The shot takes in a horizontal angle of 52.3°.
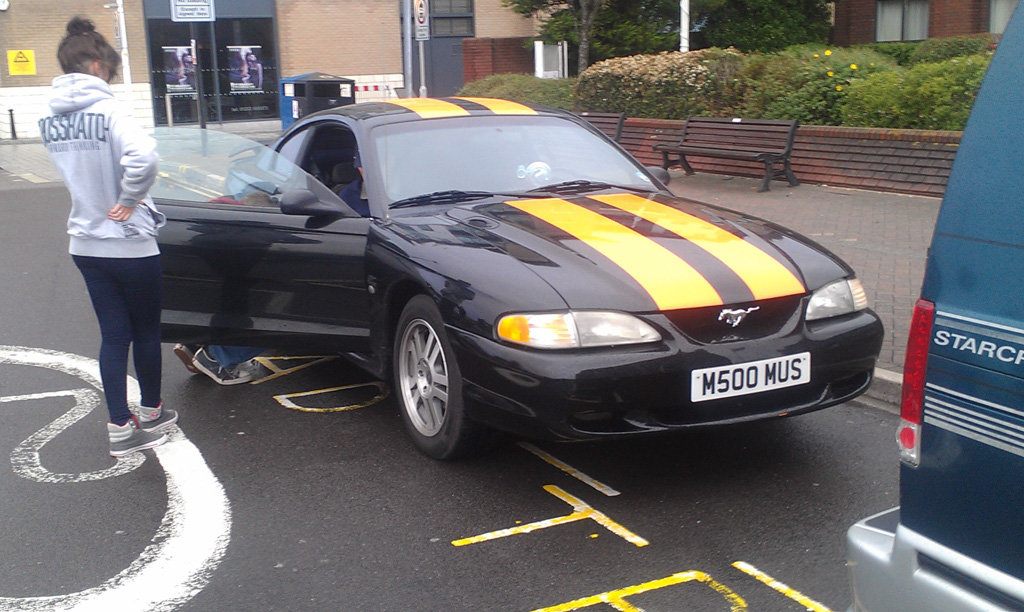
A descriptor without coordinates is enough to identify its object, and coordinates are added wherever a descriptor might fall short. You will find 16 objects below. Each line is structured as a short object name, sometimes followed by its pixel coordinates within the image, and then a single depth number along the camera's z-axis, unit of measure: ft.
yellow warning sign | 92.12
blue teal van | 6.81
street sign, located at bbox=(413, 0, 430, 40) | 51.88
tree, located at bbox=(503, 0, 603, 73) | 86.99
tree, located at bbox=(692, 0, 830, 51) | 95.04
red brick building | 85.66
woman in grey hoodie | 14.85
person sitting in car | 17.37
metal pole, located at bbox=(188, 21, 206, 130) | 76.33
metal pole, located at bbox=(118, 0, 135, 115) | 82.33
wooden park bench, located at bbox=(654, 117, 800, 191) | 41.29
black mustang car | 12.78
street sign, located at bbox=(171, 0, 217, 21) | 66.95
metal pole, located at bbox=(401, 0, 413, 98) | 58.88
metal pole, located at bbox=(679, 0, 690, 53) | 71.56
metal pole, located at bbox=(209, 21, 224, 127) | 101.94
